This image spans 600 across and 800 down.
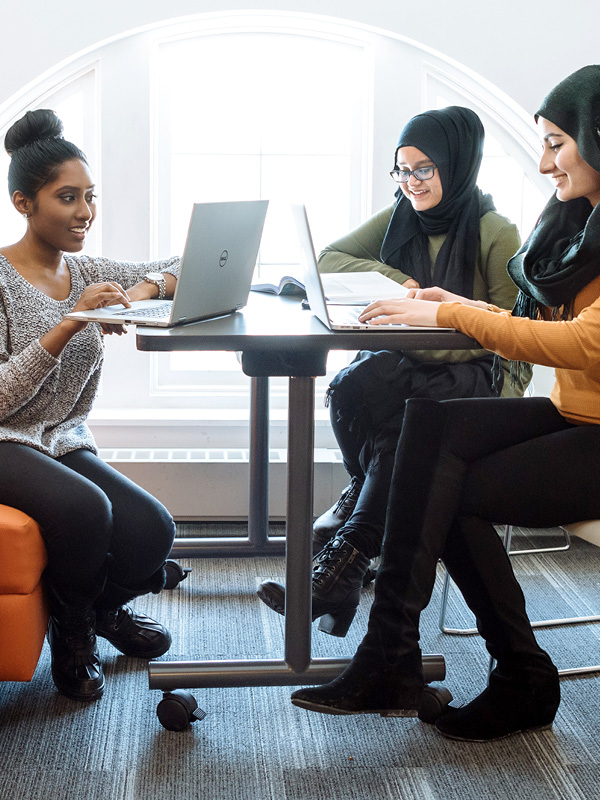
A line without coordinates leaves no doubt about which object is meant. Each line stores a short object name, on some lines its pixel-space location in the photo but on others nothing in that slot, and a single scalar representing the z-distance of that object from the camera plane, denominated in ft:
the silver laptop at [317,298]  5.05
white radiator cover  9.16
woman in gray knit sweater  5.68
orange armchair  5.40
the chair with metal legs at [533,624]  6.82
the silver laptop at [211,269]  4.95
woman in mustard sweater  5.15
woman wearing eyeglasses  6.72
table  4.96
